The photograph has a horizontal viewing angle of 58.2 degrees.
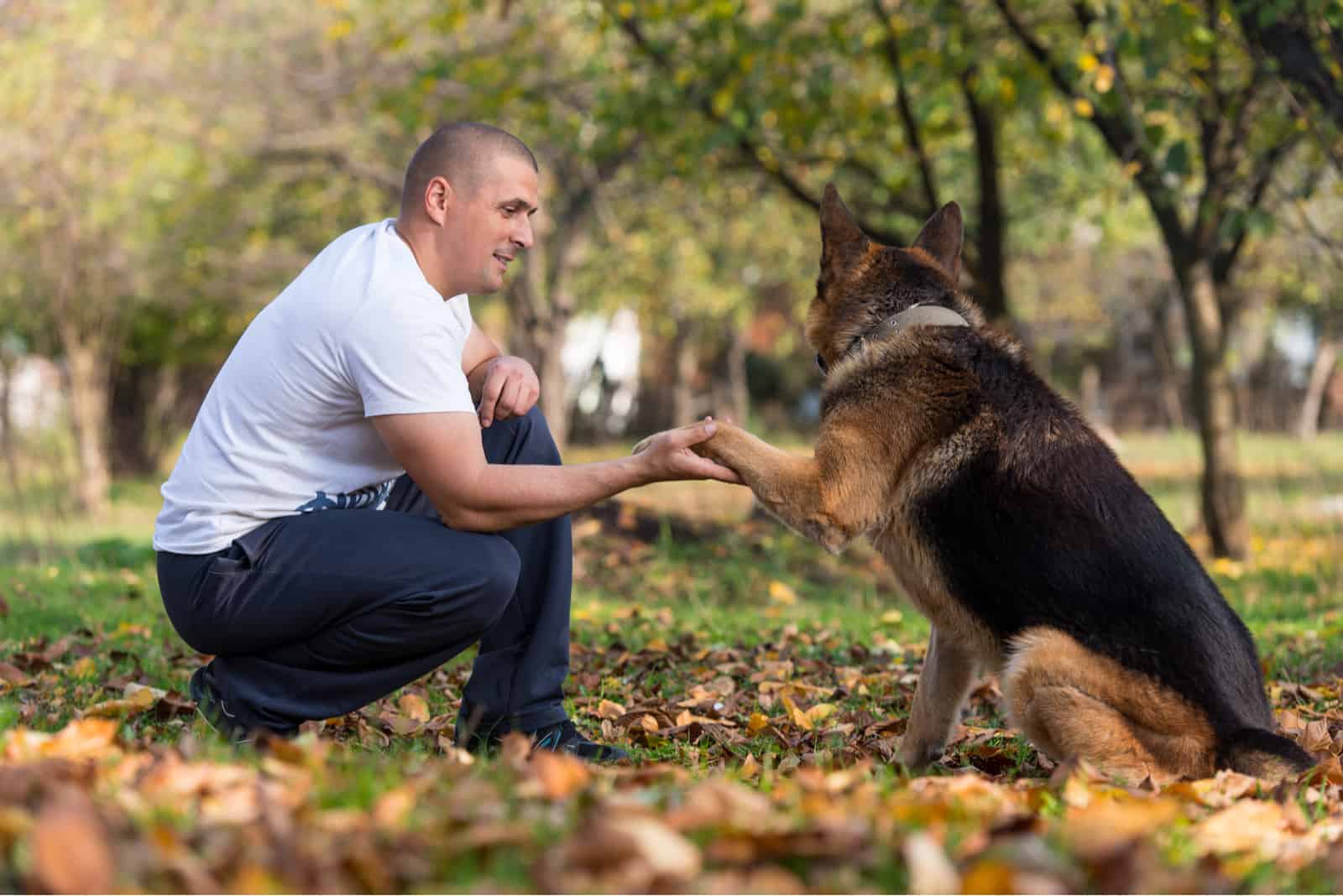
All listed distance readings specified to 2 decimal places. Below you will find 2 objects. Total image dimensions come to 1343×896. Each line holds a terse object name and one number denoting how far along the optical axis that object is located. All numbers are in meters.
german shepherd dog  3.56
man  3.70
